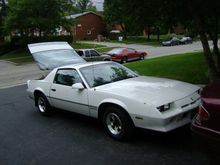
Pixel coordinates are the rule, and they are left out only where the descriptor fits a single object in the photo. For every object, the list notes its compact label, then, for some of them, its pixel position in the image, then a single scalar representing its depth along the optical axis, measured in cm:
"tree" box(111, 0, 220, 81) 872
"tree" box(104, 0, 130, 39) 930
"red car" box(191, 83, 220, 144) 344
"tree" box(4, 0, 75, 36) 3288
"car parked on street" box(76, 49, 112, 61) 2177
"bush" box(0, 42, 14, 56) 4120
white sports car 479
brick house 6249
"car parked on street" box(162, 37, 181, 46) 4485
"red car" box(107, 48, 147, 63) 2399
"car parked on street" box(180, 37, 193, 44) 4805
